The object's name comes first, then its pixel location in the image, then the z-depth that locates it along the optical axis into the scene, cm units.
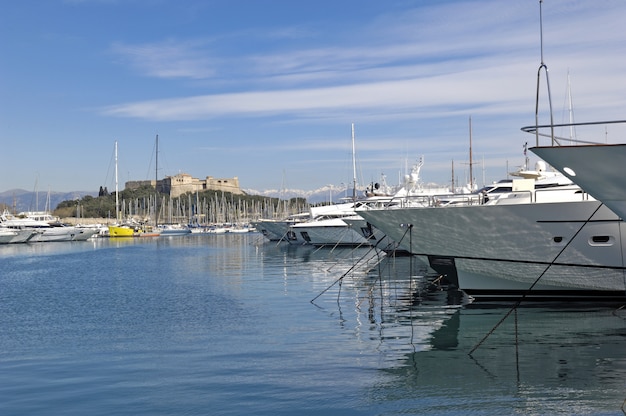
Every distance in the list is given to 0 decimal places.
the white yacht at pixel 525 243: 1930
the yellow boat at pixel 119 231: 11319
